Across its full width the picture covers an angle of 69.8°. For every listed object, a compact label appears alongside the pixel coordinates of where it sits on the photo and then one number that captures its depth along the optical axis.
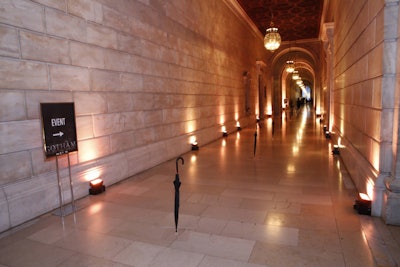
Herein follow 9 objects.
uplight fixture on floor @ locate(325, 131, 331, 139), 11.17
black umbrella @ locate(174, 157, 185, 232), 3.22
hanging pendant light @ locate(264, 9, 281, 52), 12.92
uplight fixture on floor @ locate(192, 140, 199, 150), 9.30
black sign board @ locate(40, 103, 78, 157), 4.00
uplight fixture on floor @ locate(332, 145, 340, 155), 8.02
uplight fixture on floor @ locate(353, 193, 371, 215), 3.80
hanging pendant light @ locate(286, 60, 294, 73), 22.08
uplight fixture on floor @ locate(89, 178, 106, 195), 5.04
